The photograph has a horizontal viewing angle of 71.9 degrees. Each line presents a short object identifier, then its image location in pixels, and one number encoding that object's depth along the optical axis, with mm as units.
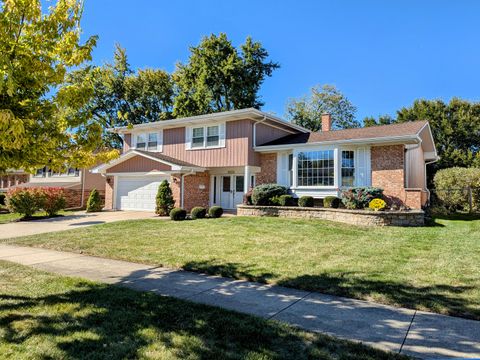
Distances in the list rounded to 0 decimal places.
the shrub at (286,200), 15797
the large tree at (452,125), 28484
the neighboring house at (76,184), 25172
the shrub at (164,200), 17484
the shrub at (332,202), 14906
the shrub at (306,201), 15594
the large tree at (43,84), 4543
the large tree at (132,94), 34406
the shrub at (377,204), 13078
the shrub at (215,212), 15773
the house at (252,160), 15219
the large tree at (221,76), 31969
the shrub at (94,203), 20625
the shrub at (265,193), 16031
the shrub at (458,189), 16953
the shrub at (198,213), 15617
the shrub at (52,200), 19234
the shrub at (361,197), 13984
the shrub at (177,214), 15039
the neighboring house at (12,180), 31611
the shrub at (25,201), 18422
